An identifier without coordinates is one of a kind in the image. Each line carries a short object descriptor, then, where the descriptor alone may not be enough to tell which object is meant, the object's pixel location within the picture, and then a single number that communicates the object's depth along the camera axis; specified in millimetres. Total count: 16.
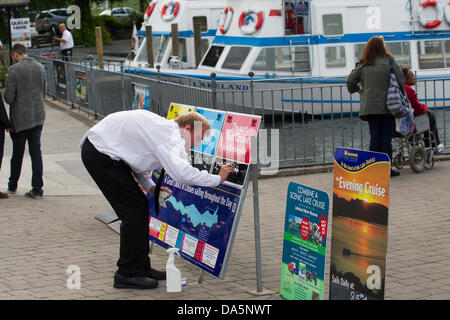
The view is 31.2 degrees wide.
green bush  45447
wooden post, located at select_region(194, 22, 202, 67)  23680
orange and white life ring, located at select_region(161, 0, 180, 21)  25484
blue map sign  6238
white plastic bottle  6137
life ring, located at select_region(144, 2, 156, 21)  26203
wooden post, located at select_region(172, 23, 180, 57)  23547
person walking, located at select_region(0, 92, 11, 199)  10070
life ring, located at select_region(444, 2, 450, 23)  20594
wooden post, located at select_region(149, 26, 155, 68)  24484
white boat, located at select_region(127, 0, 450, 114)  20500
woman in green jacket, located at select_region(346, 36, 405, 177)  10250
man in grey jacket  10203
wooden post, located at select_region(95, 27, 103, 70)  25438
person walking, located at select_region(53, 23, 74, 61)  27531
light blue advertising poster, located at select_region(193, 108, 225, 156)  6711
